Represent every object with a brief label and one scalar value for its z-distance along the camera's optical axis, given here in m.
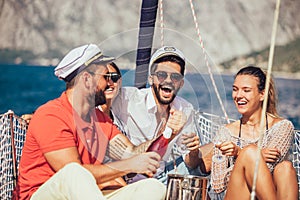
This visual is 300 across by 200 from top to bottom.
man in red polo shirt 2.67
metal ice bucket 2.74
